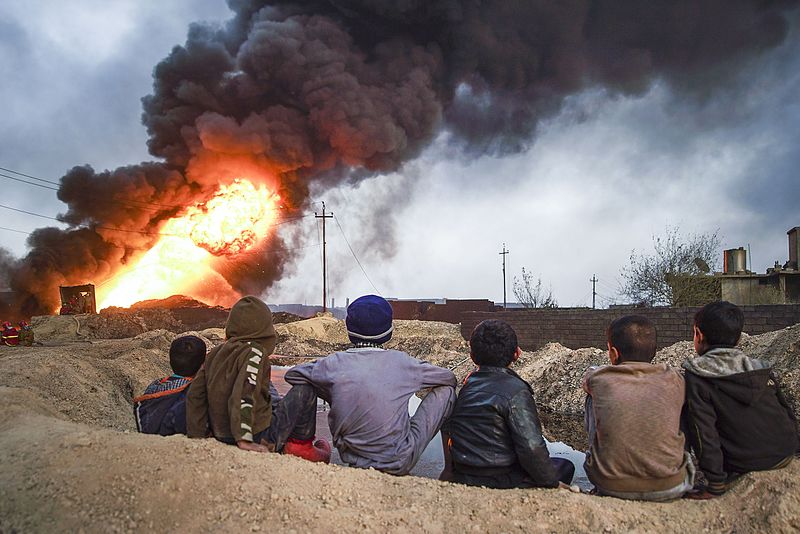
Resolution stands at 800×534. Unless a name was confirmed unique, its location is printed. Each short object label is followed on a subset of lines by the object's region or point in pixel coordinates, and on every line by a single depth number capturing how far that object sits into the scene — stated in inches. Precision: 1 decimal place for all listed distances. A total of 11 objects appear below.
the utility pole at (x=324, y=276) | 1536.7
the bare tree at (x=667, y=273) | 903.7
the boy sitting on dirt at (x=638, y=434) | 124.6
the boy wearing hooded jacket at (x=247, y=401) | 139.5
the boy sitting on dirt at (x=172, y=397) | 158.1
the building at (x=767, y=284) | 802.8
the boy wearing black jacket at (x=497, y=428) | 129.2
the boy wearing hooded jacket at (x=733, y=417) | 125.8
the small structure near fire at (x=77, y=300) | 1115.3
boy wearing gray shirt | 136.8
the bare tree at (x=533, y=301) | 1359.5
